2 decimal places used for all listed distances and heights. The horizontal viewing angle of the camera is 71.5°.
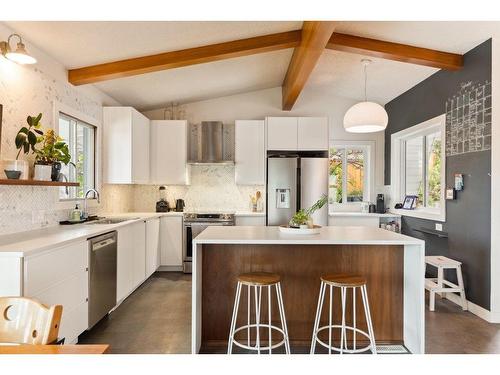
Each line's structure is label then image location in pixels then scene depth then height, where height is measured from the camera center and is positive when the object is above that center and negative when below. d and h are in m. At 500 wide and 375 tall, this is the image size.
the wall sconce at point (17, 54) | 2.29 +0.87
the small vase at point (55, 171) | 2.93 +0.13
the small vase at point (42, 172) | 2.77 +0.11
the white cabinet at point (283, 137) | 5.23 +0.76
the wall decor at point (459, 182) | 3.61 +0.07
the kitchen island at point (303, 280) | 2.69 -0.72
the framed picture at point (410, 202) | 4.87 -0.20
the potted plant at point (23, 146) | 2.48 +0.30
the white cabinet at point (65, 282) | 2.05 -0.63
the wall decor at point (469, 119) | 3.28 +0.71
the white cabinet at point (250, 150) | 5.30 +0.57
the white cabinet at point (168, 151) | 5.22 +0.54
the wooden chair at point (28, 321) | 1.05 -0.42
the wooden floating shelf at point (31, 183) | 2.34 +0.02
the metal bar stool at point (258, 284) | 2.30 -0.65
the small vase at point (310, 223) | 2.69 -0.28
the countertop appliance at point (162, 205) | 5.36 -0.29
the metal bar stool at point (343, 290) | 2.28 -0.71
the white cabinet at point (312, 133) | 5.22 +0.82
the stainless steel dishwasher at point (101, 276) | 2.78 -0.77
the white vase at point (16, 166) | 2.46 +0.14
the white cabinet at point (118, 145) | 4.36 +0.52
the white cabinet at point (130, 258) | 3.46 -0.79
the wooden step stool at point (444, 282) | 3.49 -0.98
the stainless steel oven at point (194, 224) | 4.88 -0.52
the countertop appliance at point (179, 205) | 5.46 -0.29
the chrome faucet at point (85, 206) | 3.64 -0.22
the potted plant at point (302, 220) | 2.70 -0.26
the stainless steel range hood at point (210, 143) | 5.34 +0.68
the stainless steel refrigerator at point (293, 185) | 5.03 +0.03
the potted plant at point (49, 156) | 2.82 +0.25
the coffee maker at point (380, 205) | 5.45 -0.27
